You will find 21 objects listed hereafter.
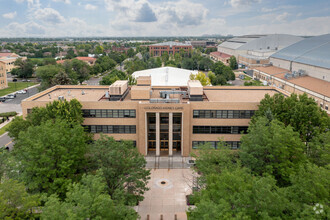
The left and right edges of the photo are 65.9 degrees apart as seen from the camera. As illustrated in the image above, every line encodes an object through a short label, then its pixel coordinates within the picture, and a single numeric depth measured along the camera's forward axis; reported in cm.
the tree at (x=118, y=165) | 2719
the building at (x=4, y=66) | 10800
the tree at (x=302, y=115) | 3684
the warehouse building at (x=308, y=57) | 8459
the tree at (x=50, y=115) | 4003
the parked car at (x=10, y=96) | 9029
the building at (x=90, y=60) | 16024
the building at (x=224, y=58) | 17756
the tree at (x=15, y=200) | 2097
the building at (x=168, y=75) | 8731
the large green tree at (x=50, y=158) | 2661
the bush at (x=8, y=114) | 6911
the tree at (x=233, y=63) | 15700
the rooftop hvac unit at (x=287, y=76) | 9061
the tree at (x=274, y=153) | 2816
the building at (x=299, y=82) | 6701
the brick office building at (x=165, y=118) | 4425
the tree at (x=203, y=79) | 8119
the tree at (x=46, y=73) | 8958
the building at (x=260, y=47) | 15875
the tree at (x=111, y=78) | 8309
